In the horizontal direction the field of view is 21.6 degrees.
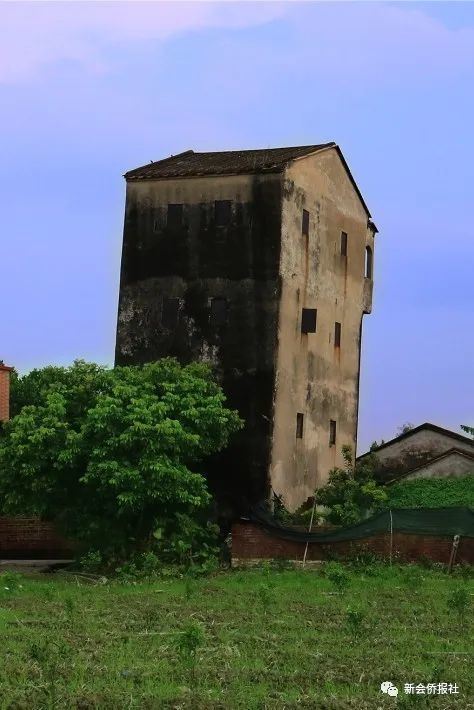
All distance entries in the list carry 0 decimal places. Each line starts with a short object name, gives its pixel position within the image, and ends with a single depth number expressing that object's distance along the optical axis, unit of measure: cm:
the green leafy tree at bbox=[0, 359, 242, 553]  2892
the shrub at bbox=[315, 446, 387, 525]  3341
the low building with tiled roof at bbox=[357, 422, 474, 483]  4159
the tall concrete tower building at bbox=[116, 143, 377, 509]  3447
